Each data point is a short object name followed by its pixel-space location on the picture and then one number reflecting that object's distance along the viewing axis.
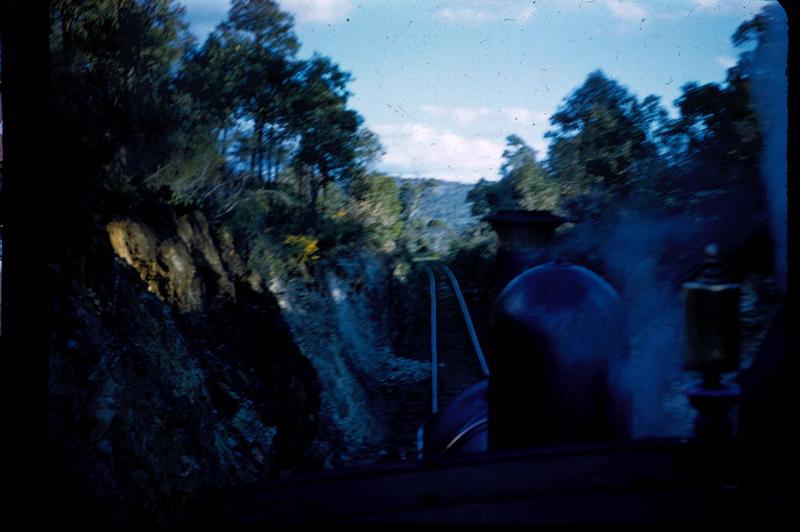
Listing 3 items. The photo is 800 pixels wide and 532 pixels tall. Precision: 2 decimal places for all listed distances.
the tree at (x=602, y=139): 12.34
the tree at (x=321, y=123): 11.97
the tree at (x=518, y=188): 13.95
